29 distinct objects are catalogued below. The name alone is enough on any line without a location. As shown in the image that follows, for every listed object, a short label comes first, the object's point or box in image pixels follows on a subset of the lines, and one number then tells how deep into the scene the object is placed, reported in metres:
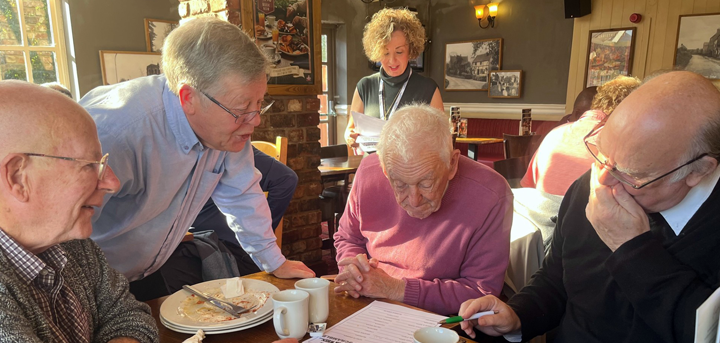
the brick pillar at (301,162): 3.06
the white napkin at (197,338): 1.02
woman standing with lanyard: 3.25
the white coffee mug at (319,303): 1.15
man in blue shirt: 1.33
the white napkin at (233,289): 1.30
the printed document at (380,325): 1.10
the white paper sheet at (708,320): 0.75
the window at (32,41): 4.43
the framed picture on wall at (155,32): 5.07
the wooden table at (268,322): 1.10
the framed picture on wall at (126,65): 4.86
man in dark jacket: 1.00
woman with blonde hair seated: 2.12
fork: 1.18
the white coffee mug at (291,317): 1.04
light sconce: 7.59
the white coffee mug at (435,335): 0.97
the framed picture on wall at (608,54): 6.63
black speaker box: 6.68
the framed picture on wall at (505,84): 7.58
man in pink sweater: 1.41
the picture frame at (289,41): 2.85
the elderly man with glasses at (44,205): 0.80
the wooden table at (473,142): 5.12
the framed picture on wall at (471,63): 7.79
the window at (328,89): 7.92
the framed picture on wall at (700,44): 5.98
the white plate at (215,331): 1.10
